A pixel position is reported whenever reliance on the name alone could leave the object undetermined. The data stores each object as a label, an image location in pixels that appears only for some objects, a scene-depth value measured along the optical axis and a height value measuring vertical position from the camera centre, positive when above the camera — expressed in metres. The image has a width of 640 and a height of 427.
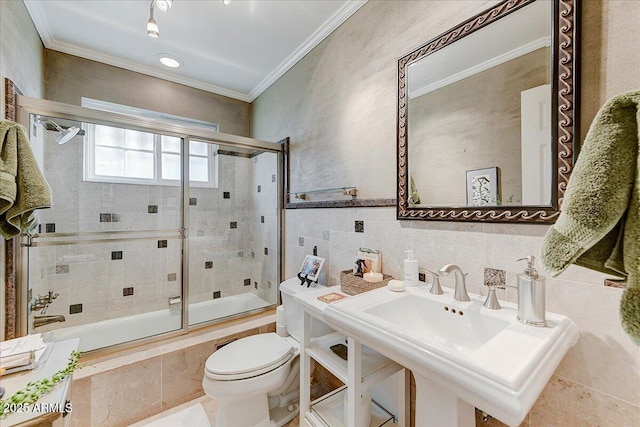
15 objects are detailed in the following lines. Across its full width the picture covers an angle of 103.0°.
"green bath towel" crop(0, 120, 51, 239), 1.00 +0.13
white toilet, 1.26 -0.84
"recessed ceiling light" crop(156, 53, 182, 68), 2.11 +1.31
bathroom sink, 0.53 -0.36
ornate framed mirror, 0.83 +0.38
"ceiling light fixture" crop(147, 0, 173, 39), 1.45 +1.12
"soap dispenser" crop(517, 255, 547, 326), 0.75 -0.25
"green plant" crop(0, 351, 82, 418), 0.78 -0.58
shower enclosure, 1.70 -0.12
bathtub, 1.80 -0.86
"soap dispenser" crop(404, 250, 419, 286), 1.15 -0.27
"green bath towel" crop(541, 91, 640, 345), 0.41 +0.02
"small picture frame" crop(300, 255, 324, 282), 1.68 -0.36
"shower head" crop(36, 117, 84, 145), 1.64 +0.56
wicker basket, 1.25 -0.36
